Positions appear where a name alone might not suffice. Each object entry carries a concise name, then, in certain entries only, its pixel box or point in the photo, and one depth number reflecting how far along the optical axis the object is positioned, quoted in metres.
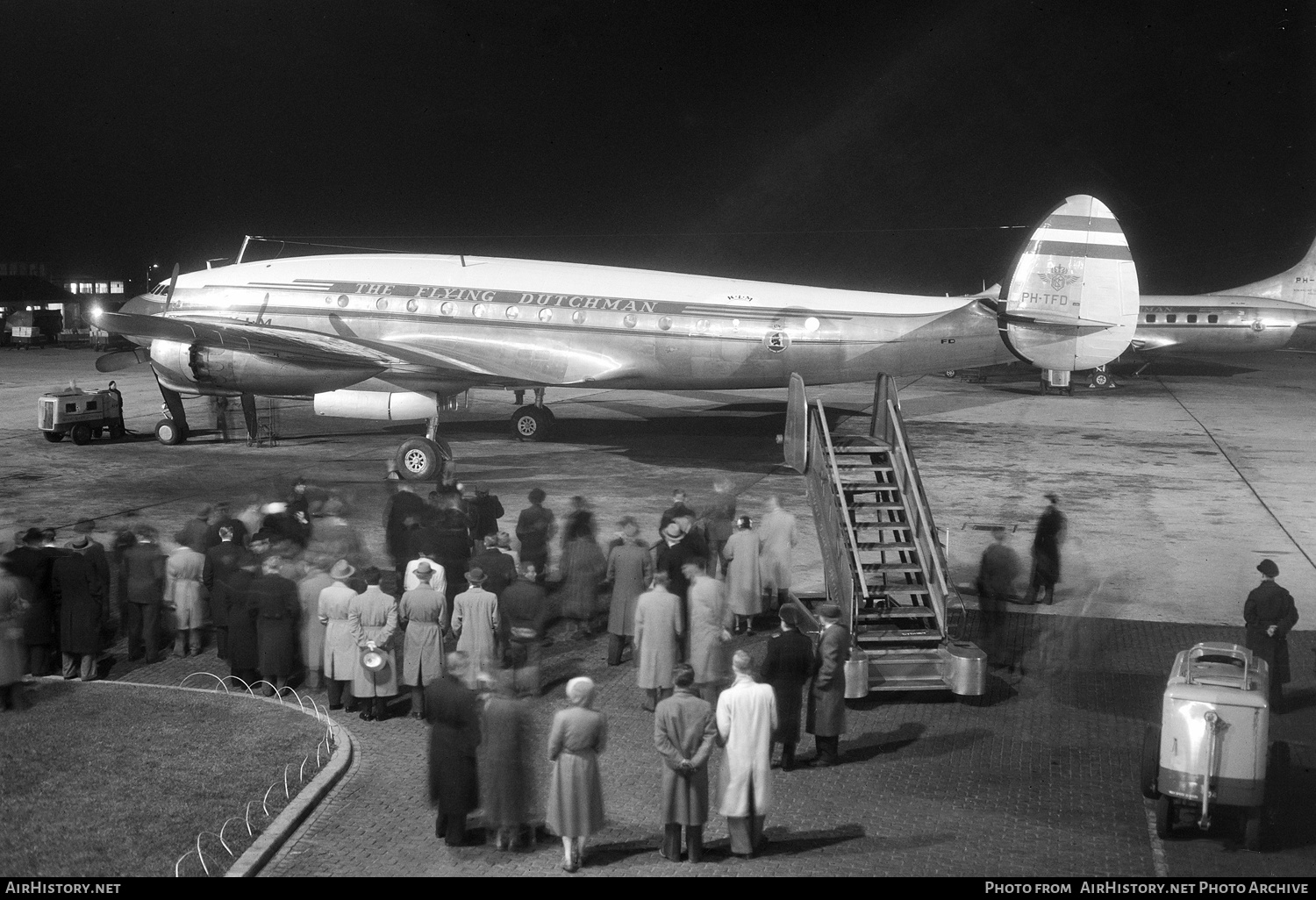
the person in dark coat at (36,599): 12.80
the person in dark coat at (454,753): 8.88
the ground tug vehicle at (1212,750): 8.79
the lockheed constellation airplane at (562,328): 24.56
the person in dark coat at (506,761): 8.81
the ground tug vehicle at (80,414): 29.17
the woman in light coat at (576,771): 8.52
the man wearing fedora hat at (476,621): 11.81
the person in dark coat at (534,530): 15.83
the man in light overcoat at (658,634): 11.95
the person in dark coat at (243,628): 12.56
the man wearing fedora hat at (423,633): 11.65
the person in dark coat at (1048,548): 15.99
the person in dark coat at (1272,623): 12.12
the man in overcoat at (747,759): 8.88
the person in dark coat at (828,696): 10.70
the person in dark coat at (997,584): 14.46
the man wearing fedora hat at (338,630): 11.80
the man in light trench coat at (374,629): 11.72
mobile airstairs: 12.77
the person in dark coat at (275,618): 12.46
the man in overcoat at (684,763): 8.77
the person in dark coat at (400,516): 15.58
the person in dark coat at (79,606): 12.91
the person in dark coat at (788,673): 10.56
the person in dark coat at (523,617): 12.42
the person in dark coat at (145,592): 13.52
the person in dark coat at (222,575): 13.34
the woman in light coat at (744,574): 14.97
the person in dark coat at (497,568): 13.55
